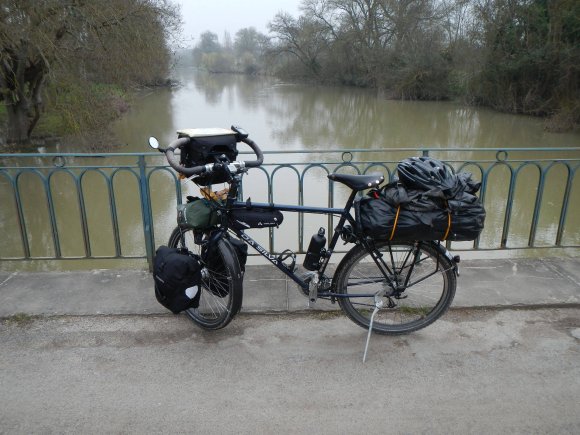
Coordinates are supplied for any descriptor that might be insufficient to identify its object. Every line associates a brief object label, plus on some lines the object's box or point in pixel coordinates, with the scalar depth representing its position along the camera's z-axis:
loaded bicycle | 2.67
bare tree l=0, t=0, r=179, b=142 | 10.39
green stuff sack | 2.77
